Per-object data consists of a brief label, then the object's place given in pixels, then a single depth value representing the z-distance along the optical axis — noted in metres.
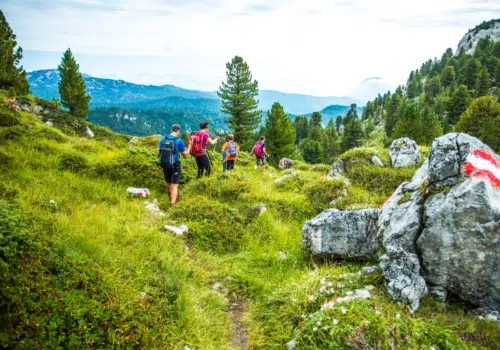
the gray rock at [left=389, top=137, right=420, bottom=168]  16.05
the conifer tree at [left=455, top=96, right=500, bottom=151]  45.29
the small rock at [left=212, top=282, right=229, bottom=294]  6.73
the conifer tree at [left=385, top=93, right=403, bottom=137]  111.72
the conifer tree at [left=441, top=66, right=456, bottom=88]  129.07
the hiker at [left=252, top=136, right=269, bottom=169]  23.28
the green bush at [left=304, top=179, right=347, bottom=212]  11.77
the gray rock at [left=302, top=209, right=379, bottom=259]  7.57
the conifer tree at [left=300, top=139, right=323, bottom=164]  82.94
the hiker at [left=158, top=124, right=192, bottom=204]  10.91
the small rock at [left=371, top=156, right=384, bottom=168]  16.80
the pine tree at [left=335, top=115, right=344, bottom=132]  191.62
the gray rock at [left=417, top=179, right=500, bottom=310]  5.46
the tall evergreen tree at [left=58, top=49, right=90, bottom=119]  54.06
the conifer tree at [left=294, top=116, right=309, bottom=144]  128.50
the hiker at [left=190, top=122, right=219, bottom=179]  13.16
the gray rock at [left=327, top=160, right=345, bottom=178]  17.23
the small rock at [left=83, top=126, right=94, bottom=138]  23.98
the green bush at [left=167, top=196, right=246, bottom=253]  8.49
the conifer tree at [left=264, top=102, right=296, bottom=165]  51.22
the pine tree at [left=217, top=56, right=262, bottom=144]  51.19
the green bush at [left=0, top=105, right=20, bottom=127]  13.25
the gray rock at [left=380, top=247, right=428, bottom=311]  5.59
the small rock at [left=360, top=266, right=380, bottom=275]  6.50
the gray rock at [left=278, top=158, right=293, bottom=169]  33.22
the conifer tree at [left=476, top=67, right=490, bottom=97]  89.06
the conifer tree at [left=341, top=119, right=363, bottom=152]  91.69
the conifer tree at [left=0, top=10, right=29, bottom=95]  36.28
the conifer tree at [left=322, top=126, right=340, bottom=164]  96.81
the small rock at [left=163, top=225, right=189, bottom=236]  8.32
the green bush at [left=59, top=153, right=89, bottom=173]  11.27
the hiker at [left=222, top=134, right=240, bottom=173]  17.02
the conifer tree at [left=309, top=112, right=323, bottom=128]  120.19
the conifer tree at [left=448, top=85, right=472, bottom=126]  84.29
